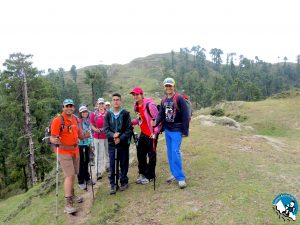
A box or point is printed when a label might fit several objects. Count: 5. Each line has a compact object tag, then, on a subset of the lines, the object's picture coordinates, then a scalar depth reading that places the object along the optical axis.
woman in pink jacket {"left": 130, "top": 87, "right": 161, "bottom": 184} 6.00
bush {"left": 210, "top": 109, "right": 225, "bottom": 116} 20.12
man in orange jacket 5.44
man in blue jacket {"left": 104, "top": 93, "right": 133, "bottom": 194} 5.89
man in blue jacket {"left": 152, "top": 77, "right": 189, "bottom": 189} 5.62
